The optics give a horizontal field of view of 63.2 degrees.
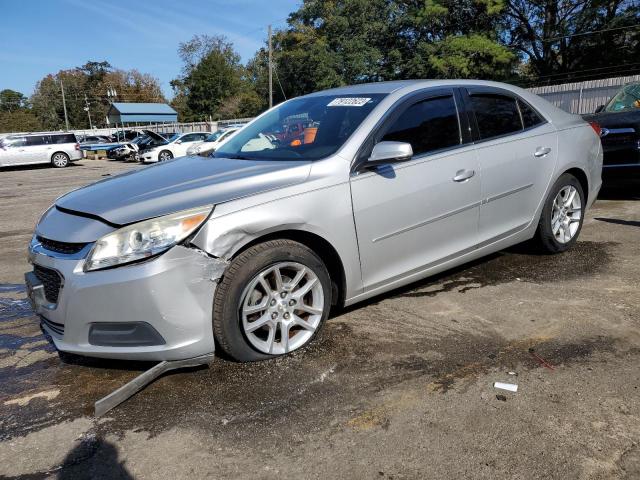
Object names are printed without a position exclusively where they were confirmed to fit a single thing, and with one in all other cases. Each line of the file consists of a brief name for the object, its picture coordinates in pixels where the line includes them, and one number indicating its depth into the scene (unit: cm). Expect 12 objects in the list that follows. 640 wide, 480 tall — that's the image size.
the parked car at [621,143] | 681
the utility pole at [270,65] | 3514
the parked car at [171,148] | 2423
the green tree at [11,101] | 9875
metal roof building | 4688
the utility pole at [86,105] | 9231
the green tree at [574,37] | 3316
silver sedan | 262
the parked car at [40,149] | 2450
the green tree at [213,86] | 7146
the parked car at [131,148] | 2927
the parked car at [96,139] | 4772
